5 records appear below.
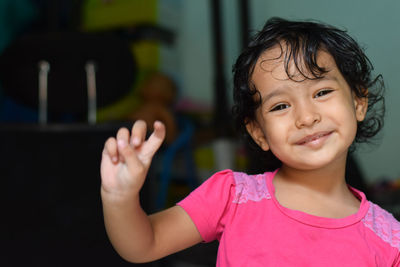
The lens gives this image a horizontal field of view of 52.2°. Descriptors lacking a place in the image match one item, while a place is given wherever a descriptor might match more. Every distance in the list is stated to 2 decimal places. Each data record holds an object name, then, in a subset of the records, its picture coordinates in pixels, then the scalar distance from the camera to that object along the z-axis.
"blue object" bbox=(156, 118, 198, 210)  1.80
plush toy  2.07
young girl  0.54
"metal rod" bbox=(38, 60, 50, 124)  1.22
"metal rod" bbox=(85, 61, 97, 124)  1.25
